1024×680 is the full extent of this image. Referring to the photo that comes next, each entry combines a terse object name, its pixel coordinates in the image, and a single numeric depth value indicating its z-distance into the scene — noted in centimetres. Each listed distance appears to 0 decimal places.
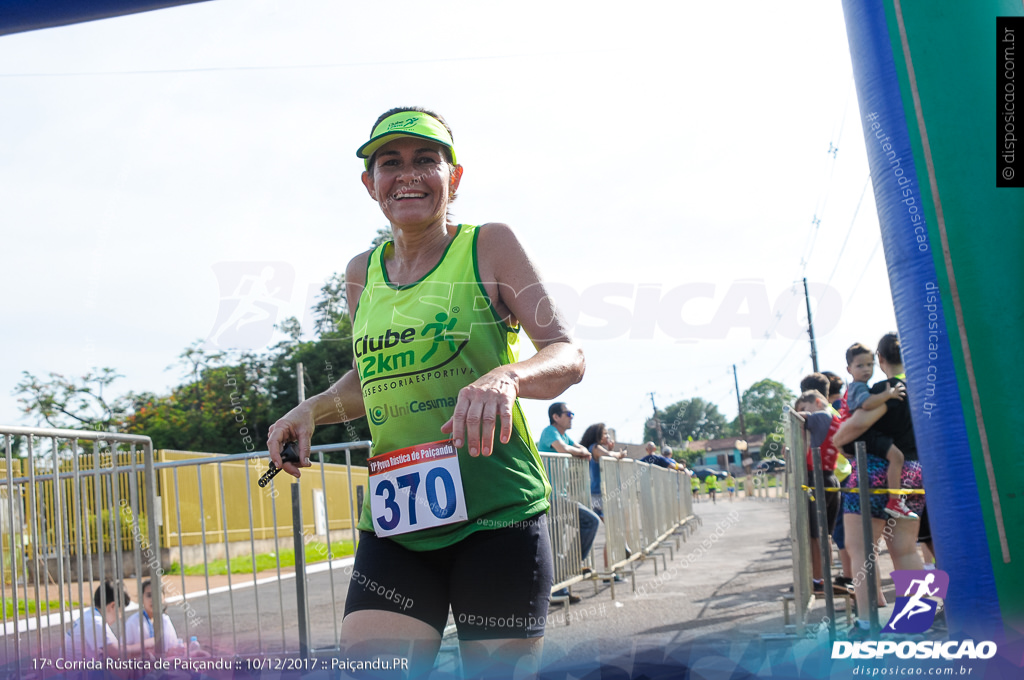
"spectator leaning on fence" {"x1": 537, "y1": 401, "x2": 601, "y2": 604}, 719
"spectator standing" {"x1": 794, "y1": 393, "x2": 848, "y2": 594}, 515
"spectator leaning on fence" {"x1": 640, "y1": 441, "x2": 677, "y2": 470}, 1152
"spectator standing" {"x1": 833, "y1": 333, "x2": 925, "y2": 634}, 438
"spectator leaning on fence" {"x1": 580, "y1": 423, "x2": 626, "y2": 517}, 800
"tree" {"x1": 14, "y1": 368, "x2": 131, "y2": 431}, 2470
